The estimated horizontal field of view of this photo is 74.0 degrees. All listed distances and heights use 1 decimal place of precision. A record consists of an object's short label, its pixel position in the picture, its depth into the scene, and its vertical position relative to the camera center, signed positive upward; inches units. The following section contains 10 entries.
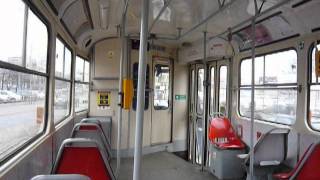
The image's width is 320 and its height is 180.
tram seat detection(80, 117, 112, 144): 168.0 -25.6
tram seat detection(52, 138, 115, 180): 70.9 -23.6
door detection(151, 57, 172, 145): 189.8 -7.8
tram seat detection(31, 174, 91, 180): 37.5 -15.1
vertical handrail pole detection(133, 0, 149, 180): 54.9 +0.8
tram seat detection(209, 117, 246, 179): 132.5 -35.6
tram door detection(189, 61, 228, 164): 166.9 -3.1
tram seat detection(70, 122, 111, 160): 112.9 -21.8
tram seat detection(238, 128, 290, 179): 105.6 -28.4
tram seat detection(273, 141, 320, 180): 84.8 -28.8
